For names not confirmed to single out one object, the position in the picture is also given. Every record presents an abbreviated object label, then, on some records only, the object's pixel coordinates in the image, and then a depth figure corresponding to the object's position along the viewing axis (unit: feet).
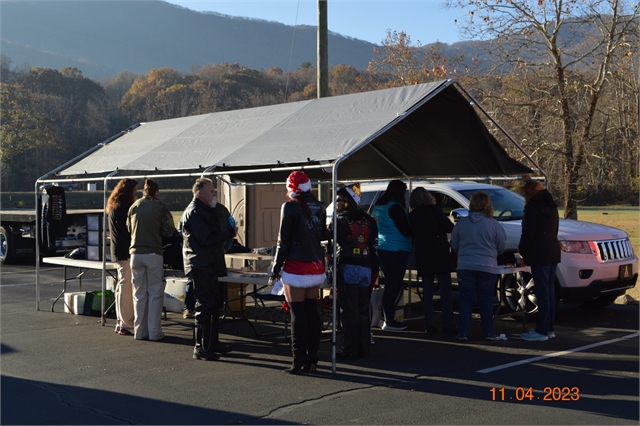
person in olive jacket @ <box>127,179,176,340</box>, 30.14
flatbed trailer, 65.72
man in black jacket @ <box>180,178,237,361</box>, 26.37
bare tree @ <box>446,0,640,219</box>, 50.42
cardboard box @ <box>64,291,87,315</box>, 37.24
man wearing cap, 25.90
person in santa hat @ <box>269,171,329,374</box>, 23.82
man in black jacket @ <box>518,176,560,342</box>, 29.27
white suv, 33.47
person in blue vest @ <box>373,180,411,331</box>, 31.35
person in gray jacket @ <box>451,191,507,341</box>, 29.40
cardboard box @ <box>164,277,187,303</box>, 35.99
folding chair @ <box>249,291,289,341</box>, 30.25
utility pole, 45.93
